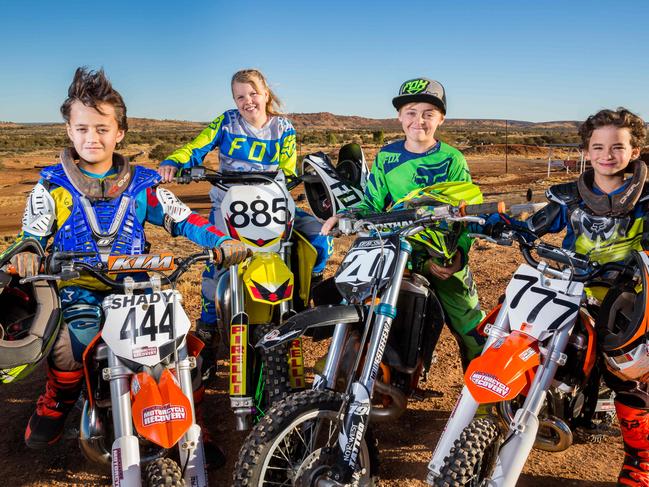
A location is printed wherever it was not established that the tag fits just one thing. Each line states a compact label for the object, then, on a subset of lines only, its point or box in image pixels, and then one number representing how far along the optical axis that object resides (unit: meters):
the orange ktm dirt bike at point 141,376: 2.49
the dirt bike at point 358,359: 2.55
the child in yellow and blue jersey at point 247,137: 4.55
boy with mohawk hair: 3.37
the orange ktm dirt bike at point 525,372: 2.49
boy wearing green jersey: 3.53
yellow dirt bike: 3.45
